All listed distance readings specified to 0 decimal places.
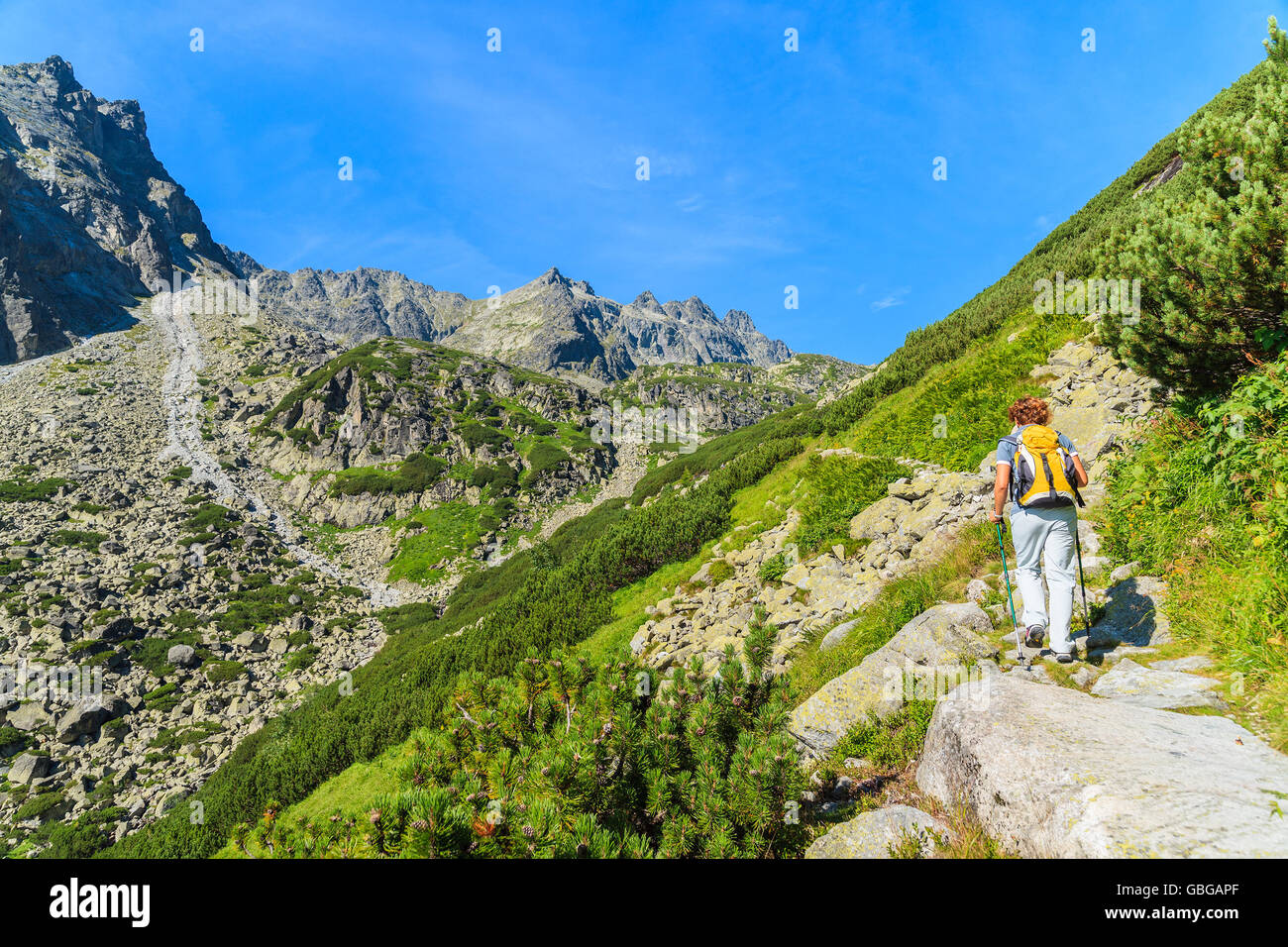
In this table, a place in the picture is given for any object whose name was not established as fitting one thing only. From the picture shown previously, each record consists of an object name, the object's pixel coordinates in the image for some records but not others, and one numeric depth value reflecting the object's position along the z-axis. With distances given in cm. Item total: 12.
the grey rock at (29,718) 2930
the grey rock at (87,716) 2906
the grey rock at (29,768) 2667
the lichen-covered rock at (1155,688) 422
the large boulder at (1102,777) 280
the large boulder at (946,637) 624
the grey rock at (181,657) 3622
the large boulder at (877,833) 384
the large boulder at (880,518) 1149
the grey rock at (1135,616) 554
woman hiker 554
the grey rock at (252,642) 3981
